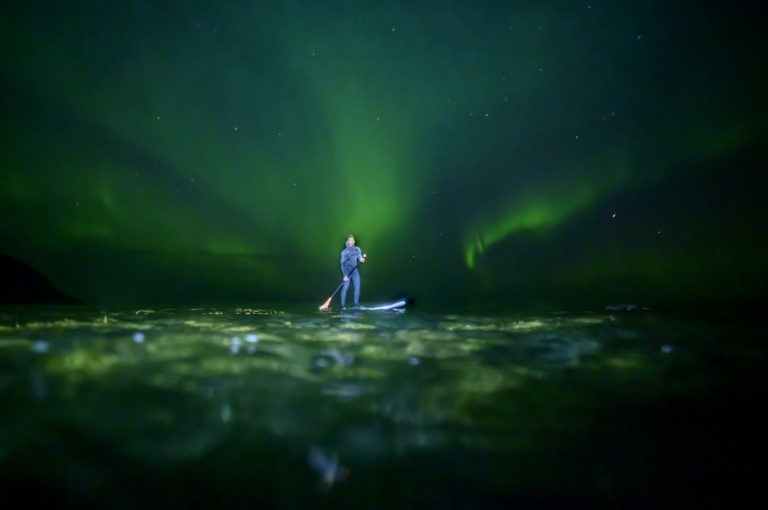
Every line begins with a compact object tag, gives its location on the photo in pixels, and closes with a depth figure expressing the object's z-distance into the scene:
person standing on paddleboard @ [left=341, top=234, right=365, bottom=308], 16.09
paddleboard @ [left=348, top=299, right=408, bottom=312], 15.88
